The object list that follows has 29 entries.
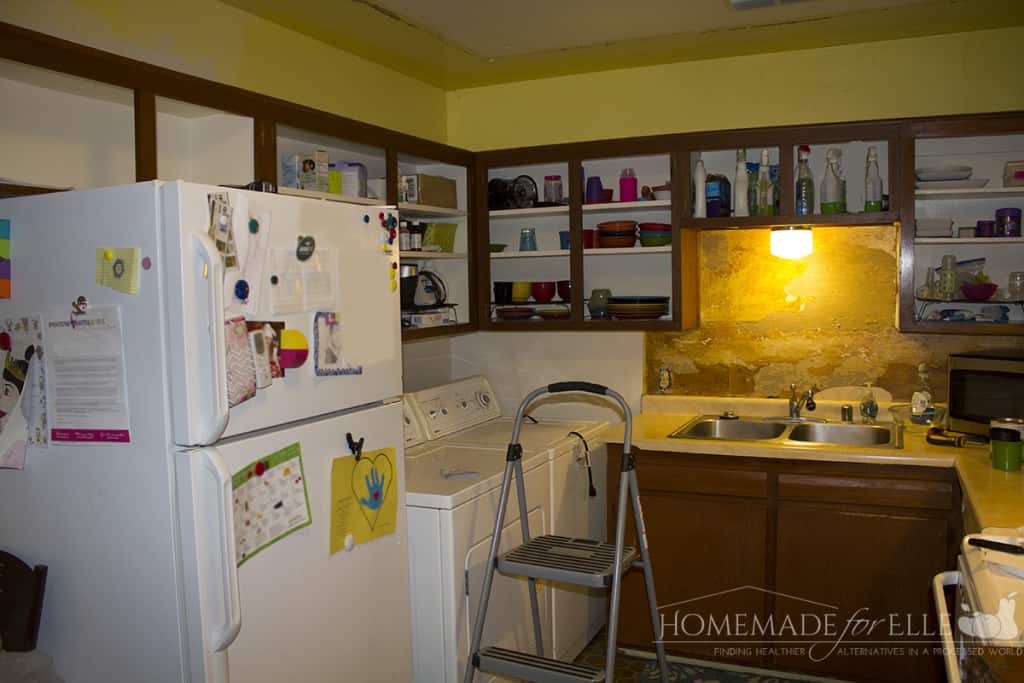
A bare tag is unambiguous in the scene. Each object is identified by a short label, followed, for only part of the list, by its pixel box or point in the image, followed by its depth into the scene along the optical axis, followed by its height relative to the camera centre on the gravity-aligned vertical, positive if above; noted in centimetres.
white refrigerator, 168 -32
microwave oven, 303 -40
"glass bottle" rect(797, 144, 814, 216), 341 +38
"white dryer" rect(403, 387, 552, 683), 252 -84
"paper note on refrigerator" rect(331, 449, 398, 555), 209 -53
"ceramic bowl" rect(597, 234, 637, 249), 370 +21
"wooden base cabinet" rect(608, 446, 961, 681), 299 -104
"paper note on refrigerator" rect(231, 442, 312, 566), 179 -46
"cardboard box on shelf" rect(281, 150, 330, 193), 283 +42
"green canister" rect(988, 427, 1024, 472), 269 -55
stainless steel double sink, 341 -63
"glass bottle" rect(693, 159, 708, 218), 353 +40
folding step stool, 238 -83
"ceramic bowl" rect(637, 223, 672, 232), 365 +26
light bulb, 357 +19
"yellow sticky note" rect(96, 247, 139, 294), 170 +6
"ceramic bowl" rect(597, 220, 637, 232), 368 +27
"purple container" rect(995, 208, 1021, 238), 324 +22
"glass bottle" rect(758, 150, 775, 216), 345 +39
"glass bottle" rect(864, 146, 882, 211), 336 +41
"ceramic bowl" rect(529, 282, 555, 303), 384 -1
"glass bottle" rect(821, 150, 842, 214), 337 +37
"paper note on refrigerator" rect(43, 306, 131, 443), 174 -17
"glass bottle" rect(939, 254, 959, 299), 332 +0
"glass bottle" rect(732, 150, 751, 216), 349 +39
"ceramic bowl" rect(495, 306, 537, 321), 385 -11
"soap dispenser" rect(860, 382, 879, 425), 351 -53
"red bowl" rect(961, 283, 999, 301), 326 -4
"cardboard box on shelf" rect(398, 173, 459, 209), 340 +43
